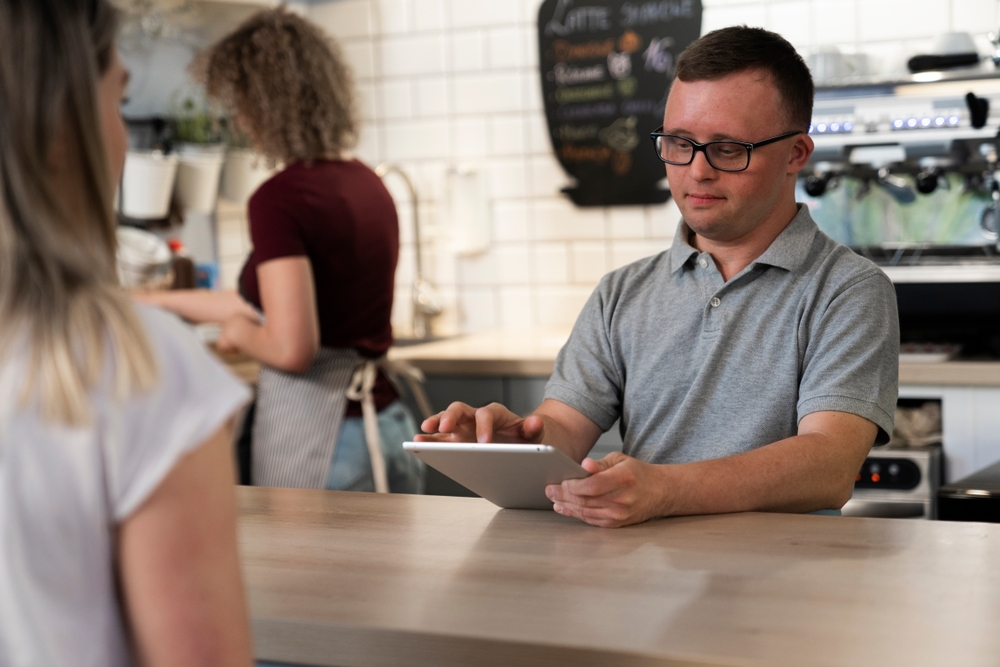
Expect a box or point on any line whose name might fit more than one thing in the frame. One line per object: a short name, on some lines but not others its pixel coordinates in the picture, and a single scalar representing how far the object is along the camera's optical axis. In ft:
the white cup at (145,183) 10.16
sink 11.46
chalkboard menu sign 10.63
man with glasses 4.74
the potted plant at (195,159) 10.73
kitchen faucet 11.80
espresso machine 8.55
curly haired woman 7.11
